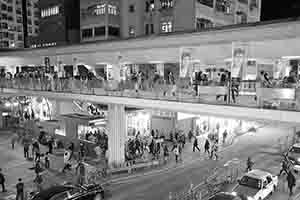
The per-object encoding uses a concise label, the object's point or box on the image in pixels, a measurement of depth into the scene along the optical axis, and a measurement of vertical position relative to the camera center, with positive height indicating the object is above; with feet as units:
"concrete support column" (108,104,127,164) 50.21 -8.89
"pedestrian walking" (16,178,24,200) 35.93 -14.15
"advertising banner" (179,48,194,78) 37.84 +3.37
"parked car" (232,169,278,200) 36.50 -14.23
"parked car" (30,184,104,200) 33.68 -13.83
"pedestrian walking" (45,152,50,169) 50.31 -14.74
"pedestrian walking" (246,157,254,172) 45.82 -13.63
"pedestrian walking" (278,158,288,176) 44.96 -13.80
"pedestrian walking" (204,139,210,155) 56.04 -12.94
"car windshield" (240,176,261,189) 37.40 -13.78
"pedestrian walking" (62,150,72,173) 51.34 -13.72
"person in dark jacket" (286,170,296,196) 38.29 -13.81
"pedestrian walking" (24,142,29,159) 56.73 -13.67
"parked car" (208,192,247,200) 33.54 -14.04
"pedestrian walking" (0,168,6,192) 40.65 -14.56
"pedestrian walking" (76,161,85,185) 42.29 -14.41
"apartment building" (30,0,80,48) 121.08 +28.60
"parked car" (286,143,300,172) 48.11 -13.61
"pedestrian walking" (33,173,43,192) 40.40 -14.80
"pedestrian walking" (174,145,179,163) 52.77 -13.28
